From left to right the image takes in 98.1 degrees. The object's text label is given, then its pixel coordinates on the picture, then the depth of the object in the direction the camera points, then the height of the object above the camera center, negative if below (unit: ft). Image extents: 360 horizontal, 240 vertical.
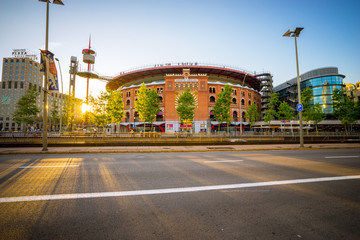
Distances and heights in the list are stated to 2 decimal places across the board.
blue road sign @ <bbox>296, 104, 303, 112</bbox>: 45.97 +5.84
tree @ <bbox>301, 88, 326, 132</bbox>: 136.98 +12.83
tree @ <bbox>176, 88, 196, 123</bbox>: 124.57 +15.78
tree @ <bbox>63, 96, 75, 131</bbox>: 128.77 +14.86
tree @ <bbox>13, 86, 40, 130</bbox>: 104.06 +12.01
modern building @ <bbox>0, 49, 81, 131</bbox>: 274.98 +76.05
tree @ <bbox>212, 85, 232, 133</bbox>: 125.29 +17.13
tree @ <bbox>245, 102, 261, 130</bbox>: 159.63 +14.03
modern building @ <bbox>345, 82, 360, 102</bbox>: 217.97 +51.50
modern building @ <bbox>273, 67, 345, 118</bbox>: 194.08 +56.16
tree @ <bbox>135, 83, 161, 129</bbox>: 120.16 +17.33
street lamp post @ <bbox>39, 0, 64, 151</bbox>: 36.29 +10.61
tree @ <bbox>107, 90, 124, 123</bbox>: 111.34 +14.66
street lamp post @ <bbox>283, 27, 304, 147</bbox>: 46.52 +28.36
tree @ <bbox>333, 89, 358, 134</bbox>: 123.44 +13.95
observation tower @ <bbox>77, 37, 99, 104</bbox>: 220.23 +92.84
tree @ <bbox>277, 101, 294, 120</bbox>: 147.35 +14.86
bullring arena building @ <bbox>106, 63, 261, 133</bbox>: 154.61 +38.17
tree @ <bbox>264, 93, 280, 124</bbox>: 149.28 +20.84
